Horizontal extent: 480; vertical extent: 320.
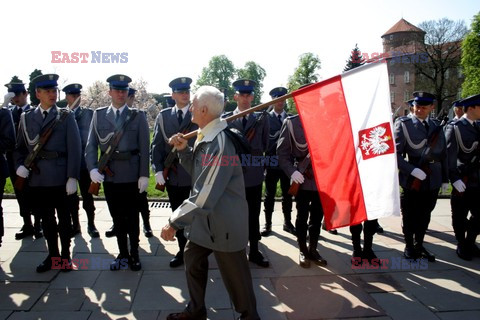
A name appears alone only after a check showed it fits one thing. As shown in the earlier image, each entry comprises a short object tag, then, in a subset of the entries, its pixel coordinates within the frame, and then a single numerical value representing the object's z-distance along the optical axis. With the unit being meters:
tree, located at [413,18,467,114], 44.78
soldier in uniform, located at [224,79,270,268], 4.69
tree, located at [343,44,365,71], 37.93
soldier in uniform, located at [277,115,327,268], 4.69
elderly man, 2.69
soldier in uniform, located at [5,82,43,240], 5.69
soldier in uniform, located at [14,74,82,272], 4.43
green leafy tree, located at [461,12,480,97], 37.75
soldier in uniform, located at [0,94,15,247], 4.52
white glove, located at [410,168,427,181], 4.61
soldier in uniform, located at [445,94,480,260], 5.05
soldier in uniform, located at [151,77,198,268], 4.67
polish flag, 3.06
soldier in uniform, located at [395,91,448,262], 4.83
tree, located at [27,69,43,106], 38.60
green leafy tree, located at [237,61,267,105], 74.06
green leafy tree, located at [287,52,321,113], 52.09
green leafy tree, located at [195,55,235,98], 73.75
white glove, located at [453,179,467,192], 4.98
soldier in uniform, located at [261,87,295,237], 6.30
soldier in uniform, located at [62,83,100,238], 5.94
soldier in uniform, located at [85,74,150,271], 4.48
